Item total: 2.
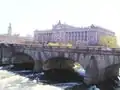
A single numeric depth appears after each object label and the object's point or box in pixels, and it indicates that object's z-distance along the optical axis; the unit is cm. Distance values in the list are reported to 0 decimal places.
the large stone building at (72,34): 11075
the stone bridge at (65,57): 3328
